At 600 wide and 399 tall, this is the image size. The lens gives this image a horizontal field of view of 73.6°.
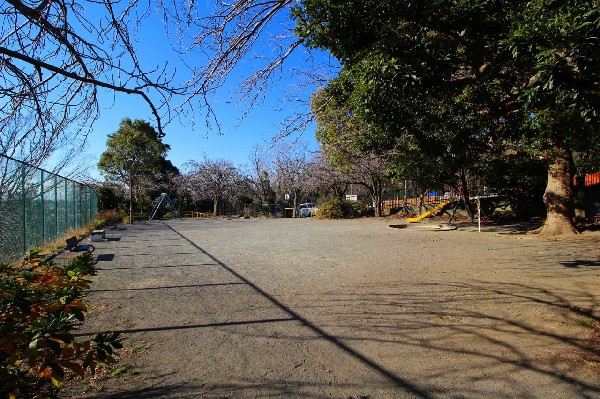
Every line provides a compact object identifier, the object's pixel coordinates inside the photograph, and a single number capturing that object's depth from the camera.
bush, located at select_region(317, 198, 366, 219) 29.02
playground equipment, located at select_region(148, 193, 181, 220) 32.47
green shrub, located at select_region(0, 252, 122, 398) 2.00
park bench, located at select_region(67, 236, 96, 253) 10.11
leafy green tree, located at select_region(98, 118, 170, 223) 33.12
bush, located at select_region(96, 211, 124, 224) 25.09
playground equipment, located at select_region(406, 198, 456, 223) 20.84
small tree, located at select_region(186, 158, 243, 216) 41.03
